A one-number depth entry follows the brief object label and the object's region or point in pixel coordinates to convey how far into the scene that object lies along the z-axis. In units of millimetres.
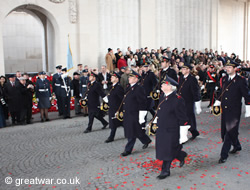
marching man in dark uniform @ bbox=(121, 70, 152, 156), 7445
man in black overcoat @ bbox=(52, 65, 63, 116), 13217
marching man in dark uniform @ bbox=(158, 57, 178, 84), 10100
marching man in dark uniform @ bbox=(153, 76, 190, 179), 5793
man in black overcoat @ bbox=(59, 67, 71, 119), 13125
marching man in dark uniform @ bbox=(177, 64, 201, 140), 8797
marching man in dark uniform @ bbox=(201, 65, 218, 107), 14312
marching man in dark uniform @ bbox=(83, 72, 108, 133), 10117
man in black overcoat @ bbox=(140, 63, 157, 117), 11406
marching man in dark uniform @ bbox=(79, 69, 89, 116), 13602
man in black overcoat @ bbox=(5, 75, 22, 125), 11992
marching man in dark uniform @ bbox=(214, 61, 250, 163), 6766
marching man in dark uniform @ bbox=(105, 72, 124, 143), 8870
